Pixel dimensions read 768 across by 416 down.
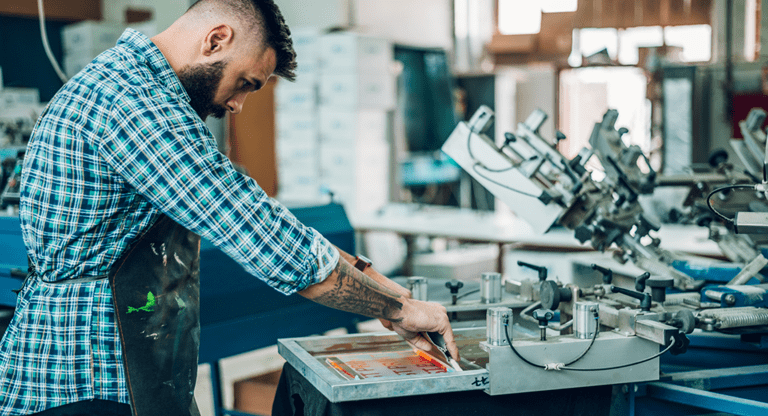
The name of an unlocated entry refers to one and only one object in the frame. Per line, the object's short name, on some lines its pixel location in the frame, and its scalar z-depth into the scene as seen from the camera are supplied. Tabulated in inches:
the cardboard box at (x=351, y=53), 185.6
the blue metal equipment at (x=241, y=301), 73.7
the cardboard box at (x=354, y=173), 188.7
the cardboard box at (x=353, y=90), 186.4
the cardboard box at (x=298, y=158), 192.5
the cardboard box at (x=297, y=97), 191.0
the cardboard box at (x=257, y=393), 104.4
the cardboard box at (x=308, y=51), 190.8
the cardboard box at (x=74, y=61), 183.9
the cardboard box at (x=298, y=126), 191.8
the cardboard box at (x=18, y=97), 147.3
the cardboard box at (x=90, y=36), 181.9
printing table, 130.2
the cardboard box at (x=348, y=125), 187.6
